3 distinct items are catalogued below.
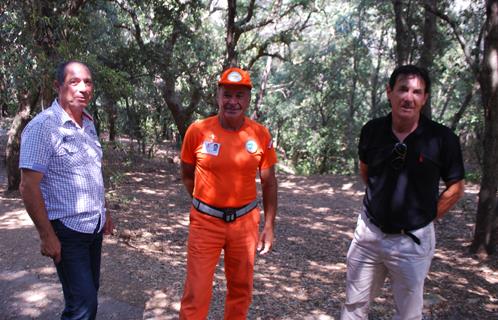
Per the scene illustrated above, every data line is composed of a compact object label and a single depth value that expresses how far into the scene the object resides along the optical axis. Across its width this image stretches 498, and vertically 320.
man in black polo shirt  2.63
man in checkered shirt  2.31
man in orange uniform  2.92
